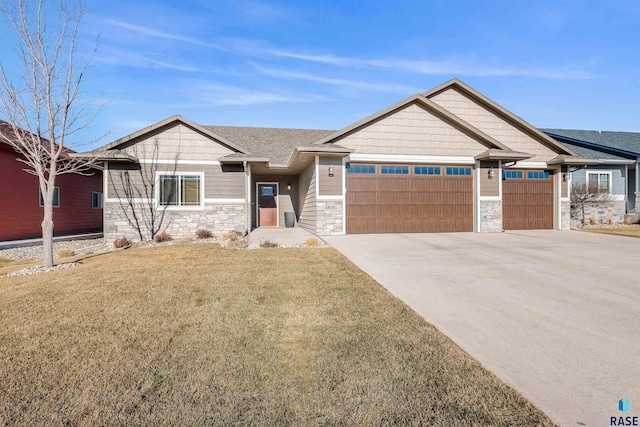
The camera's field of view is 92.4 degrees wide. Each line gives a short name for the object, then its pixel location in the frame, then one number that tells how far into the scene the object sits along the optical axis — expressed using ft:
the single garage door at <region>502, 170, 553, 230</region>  43.11
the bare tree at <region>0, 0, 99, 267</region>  23.12
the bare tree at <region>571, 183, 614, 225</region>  52.75
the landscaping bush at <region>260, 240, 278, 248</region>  30.55
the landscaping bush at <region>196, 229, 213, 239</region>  38.09
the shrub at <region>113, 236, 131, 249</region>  34.30
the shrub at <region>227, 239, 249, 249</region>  30.12
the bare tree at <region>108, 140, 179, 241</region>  38.58
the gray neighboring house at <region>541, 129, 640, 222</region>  56.49
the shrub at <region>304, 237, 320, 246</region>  31.12
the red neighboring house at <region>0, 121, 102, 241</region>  38.11
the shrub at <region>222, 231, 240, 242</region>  34.68
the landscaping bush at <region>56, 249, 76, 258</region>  28.68
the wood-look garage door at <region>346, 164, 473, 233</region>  38.58
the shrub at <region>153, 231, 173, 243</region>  36.37
